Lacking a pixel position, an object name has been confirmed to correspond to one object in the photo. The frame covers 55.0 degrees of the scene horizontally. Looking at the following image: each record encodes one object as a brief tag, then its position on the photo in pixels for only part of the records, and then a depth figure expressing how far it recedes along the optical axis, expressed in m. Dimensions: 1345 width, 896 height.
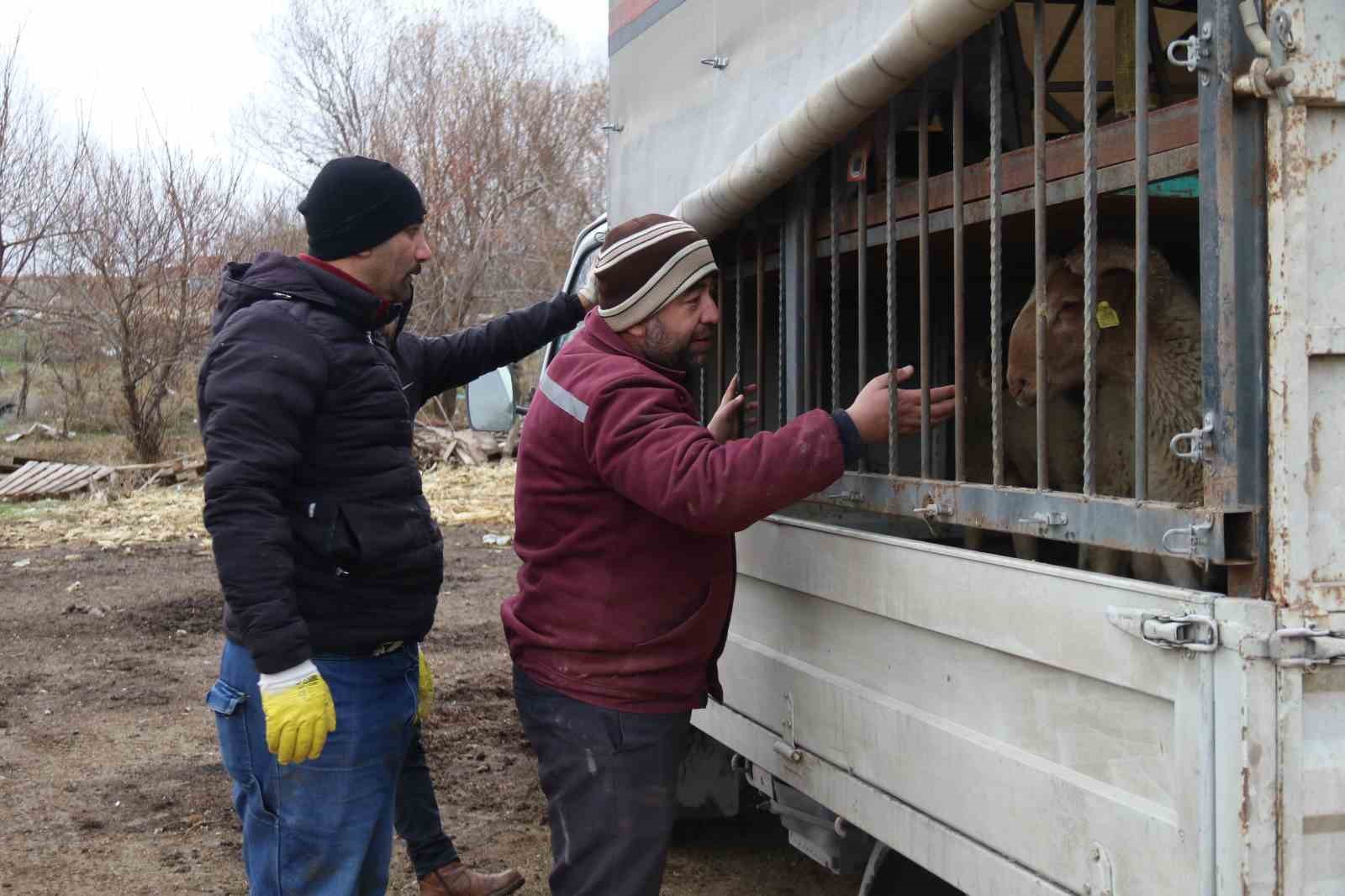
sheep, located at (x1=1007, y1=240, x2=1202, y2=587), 3.04
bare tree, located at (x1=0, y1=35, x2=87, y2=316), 17.92
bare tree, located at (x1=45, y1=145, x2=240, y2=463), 18.05
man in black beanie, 2.71
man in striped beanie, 2.70
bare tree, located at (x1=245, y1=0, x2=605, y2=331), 24.80
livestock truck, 1.90
